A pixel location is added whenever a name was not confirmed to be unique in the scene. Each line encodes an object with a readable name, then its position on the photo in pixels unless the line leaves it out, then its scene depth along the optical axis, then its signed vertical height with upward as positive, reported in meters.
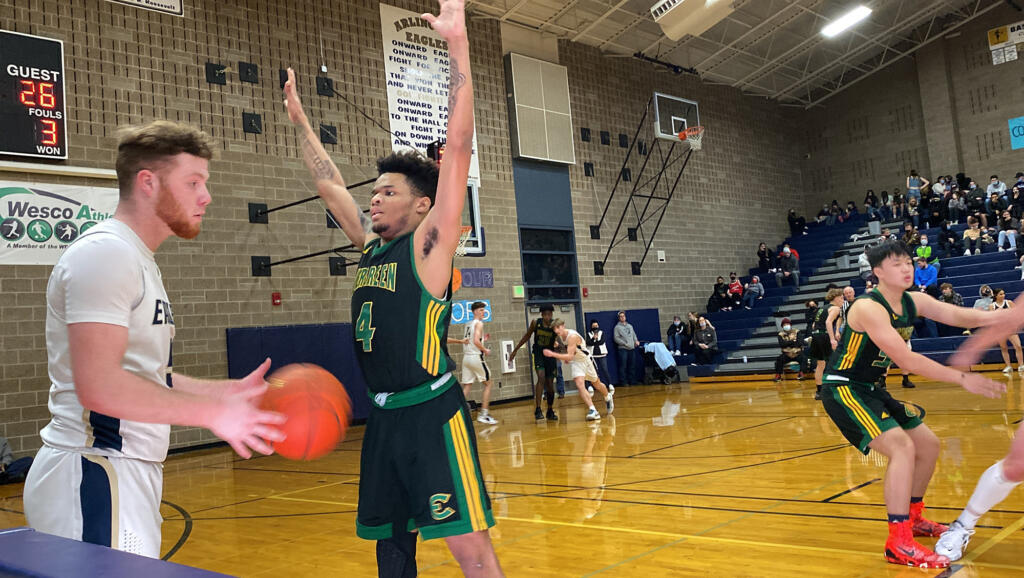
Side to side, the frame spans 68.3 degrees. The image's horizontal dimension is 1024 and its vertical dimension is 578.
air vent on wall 16.83 +4.85
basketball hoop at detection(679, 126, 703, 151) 19.18 +4.37
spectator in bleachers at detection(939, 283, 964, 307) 14.08 -0.18
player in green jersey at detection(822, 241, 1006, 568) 3.78 -0.46
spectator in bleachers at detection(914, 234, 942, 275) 17.17 +0.79
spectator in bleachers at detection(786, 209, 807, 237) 23.78 +2.28
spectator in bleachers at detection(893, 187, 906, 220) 21.55 +2.36
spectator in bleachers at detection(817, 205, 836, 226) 23.52 +2.51
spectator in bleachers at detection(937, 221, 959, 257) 18.25 +1.07
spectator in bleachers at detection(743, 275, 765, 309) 20.55 +0.30
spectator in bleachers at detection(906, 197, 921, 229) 20.70 +2.14
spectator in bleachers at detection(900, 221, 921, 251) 17.81 +1.21
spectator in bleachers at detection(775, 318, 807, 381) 16.27 -1.02
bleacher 16.02 -0.01
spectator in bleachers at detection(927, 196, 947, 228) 19.97 +2.01
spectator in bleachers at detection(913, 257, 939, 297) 16.09 +0.25
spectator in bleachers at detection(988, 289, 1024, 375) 12.63 -1.10
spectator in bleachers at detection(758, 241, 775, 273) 22.11 +1.22
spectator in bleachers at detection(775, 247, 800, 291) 20.81 +0.86
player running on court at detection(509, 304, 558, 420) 11.41 -0.60
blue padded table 1.31 -0.37
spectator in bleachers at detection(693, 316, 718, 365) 18.33 -0.89
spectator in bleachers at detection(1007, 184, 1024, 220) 17.97 +1.83
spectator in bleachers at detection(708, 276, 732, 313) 20.61 +0.18
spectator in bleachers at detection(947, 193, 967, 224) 19.50 +1.98
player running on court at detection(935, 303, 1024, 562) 3.37 -0.92
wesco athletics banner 10.16 +2.04
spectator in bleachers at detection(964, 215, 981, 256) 17.75 +1.06
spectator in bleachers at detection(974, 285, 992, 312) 13.45 -0.30
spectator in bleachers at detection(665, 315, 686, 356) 19.08 -0.63
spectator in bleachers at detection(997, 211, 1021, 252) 17.17 +1.19
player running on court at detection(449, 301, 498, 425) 11.20 -0.45
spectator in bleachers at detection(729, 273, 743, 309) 20.47 +0.27
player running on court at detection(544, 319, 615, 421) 11.00 -0.64
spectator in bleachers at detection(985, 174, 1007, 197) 18.83 +2.37
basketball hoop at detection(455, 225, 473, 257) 13.96 +1.66
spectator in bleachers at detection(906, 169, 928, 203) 21.17 +2.90
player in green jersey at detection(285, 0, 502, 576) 2.41 -0.20
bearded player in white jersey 1.54 -0.05
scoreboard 10.11 +3.68
